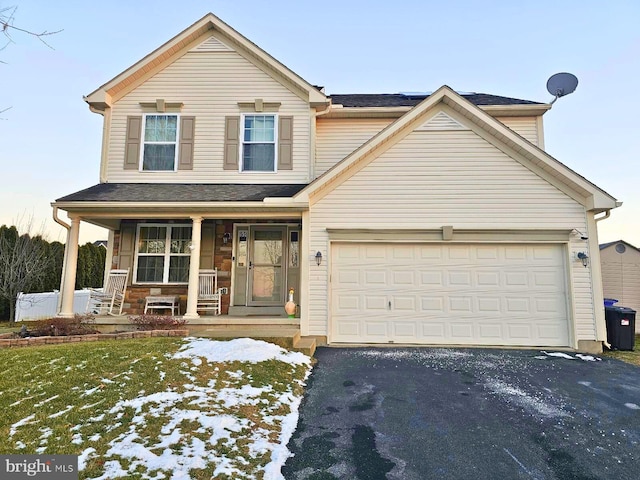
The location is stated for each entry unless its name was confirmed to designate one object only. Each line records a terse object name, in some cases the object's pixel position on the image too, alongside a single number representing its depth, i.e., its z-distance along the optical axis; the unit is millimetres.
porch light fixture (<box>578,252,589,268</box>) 7363
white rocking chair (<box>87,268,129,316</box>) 8500
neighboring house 10352
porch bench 8664
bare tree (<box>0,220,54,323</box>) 12430
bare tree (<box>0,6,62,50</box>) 3430
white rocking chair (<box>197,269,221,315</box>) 8578
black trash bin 7469
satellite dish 9383
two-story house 7492
